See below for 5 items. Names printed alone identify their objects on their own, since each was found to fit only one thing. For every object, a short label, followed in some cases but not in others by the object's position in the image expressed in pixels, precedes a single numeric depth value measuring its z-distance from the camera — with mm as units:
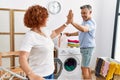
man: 2372
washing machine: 2929
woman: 1239
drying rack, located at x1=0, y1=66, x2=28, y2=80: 1210
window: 3240
